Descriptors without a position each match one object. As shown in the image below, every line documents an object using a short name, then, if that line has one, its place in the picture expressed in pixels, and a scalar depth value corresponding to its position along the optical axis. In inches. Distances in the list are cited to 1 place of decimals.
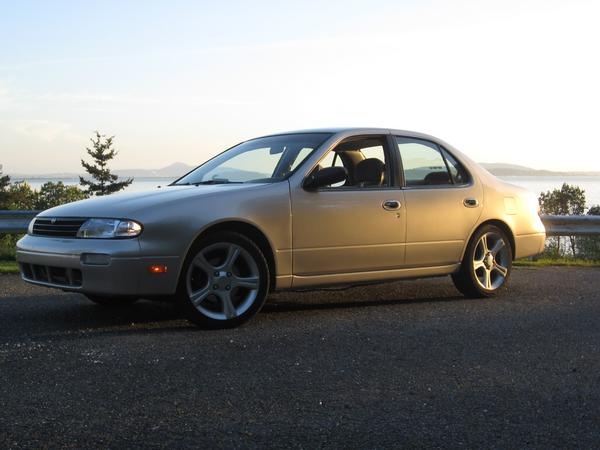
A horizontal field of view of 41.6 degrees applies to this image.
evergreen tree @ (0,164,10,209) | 4259.4
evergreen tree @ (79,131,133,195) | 4606.3
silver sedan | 227.3
